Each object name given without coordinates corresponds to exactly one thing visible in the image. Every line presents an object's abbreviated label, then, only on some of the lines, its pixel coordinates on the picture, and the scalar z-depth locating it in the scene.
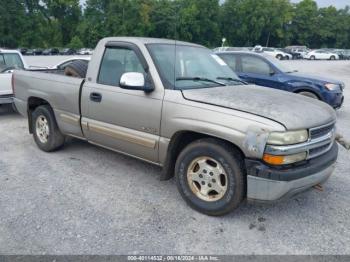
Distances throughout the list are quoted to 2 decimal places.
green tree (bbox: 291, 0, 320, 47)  88.81
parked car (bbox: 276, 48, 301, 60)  53.10
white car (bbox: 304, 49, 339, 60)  52.93
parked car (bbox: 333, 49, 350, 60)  57.08
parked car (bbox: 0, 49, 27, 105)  7.85
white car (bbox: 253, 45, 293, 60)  48.47
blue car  8.68
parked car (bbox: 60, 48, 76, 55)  60.44
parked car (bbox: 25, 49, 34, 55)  56.72
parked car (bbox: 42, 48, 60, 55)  58.34
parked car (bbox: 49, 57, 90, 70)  8.45
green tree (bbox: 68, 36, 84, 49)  66.88
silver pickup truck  3.13
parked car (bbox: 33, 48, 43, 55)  57.22
